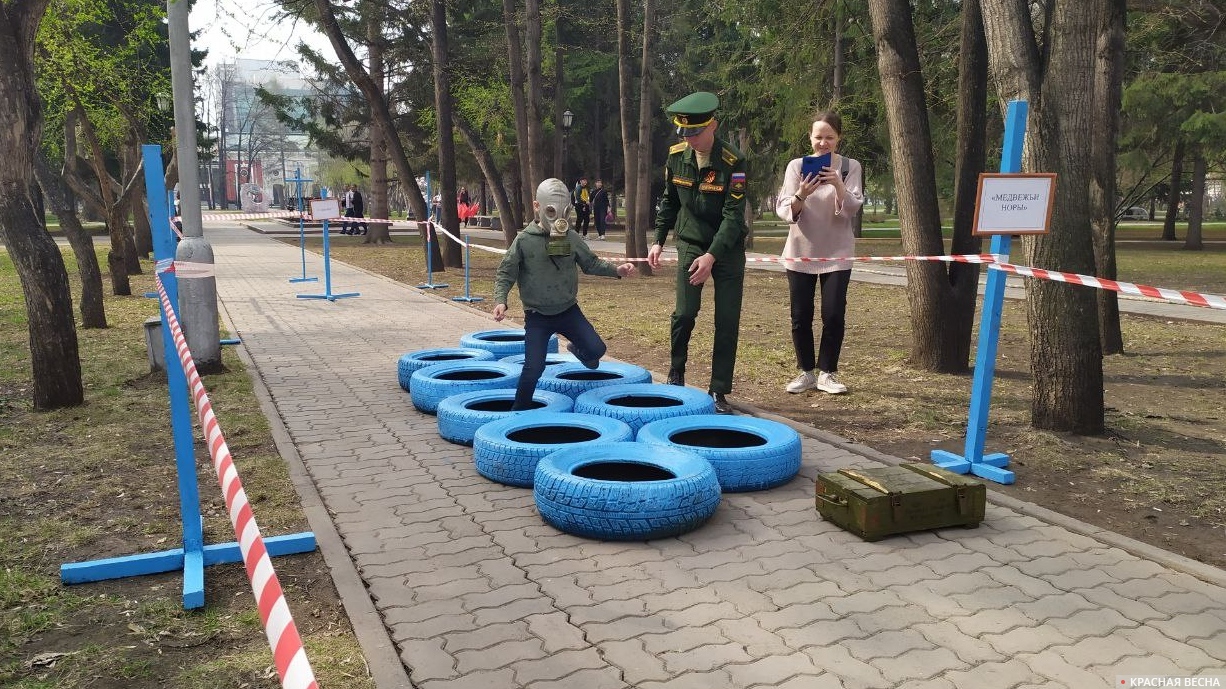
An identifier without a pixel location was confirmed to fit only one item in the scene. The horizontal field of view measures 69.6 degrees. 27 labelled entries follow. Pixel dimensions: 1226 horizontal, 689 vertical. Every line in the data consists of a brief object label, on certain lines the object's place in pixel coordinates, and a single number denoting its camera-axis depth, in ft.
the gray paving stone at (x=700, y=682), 9.52
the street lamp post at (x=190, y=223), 25.94
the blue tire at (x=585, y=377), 21.35
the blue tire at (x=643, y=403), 18.76
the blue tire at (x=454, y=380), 21.45
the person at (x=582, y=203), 98.78
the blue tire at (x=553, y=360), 23.61
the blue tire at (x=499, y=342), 25.96
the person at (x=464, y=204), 124.77
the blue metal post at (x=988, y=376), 16.51
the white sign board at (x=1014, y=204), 15.87
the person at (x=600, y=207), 105.29
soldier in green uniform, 19.53
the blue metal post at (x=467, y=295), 46.32
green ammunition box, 13.65
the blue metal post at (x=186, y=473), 12.08
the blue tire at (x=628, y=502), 13.50
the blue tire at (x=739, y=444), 15.94
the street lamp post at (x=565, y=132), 91.91
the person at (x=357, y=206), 122.21
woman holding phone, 20.85
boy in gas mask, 18.43
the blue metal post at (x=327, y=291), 48.01
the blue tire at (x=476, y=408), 18.78
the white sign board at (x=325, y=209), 48.15
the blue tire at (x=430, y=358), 24.56
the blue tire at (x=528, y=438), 16.16
